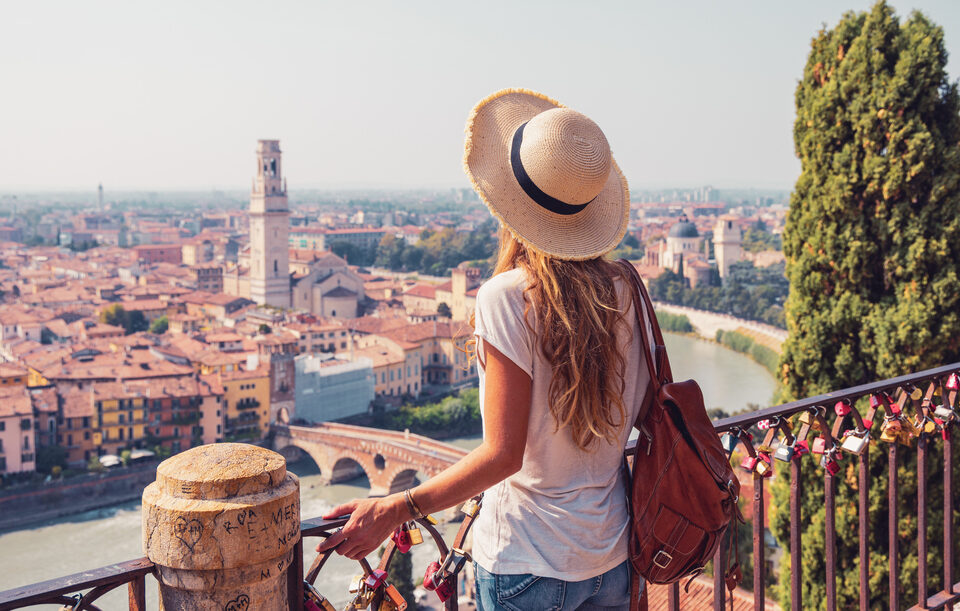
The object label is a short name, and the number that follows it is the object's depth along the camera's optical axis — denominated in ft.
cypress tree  10.78
